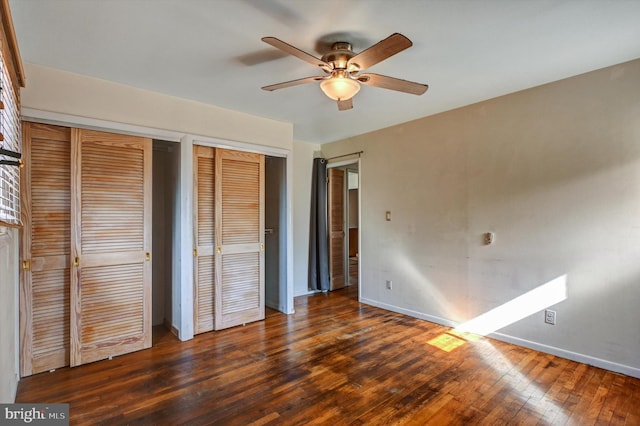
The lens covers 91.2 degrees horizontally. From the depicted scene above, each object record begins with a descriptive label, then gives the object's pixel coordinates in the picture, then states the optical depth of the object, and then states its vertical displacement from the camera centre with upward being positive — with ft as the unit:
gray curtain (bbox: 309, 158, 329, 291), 16.38 -0.64
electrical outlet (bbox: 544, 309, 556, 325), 9.19 -2.88
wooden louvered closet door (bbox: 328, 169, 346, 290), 17.11 -0.47
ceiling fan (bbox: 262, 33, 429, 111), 6.71 +3.30
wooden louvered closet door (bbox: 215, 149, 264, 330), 11.34 -0.63
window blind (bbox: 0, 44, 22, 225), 4.88 +1.46
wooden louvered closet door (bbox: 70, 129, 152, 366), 8.66 -0.66
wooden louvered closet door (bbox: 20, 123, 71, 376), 7.98 -0.66
